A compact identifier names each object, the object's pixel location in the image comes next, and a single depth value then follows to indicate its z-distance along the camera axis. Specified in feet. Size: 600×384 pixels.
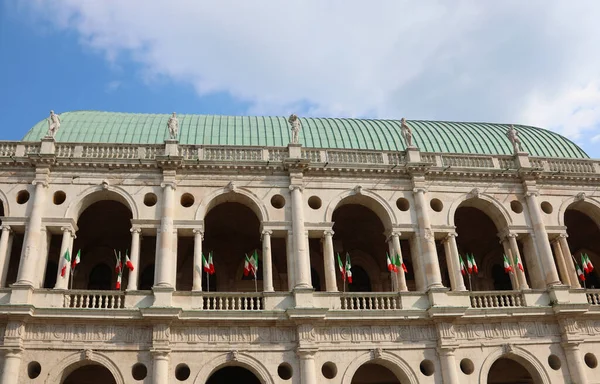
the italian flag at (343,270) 82.97
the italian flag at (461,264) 86.17
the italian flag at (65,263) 75.77
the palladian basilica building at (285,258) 72.43
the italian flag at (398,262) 81.97
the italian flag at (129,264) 76.08
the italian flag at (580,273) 89.95
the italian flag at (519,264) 85.34
